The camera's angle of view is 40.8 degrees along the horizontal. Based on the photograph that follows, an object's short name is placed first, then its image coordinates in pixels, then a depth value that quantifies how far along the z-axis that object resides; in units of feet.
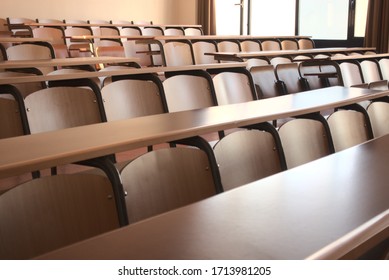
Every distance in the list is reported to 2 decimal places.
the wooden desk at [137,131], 5.34
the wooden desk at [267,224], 3.36
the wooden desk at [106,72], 8.99
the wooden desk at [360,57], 16.78
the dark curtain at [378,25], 24.08
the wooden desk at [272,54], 15.66
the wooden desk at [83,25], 22.20
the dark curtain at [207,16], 32.81
